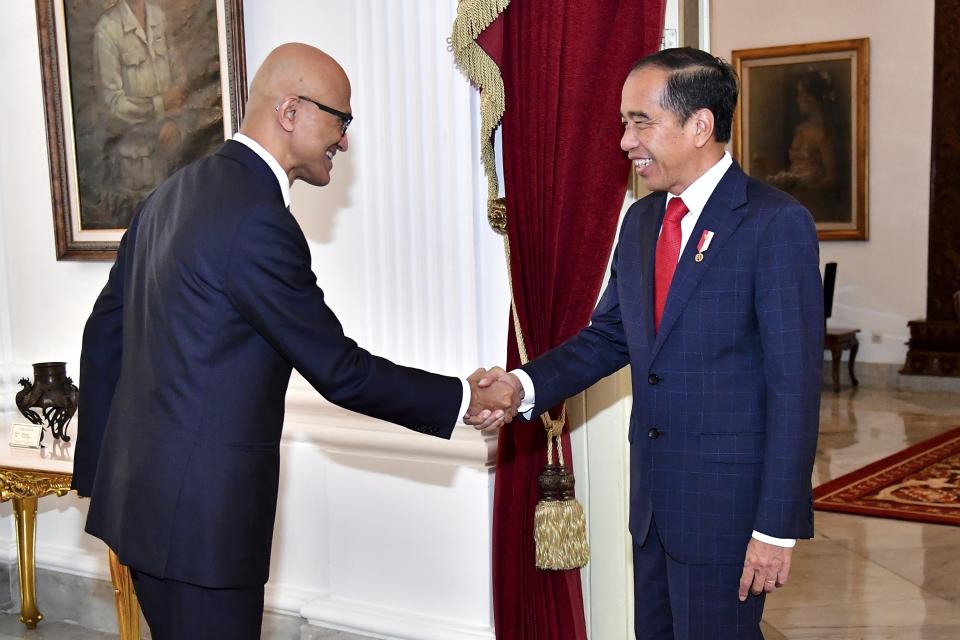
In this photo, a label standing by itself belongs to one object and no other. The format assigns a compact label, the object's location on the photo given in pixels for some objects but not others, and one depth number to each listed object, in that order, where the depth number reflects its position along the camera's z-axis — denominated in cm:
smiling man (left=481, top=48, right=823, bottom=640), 251
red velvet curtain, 346
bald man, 256
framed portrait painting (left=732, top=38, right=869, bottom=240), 1134
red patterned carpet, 664
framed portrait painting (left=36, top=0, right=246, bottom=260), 441
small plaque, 448
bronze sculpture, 450
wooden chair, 1064
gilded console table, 416
